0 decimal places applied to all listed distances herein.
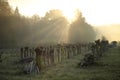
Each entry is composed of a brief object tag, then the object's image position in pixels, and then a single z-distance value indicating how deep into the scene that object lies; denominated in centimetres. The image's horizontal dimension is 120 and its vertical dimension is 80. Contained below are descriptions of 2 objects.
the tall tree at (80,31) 12175
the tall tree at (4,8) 8754
